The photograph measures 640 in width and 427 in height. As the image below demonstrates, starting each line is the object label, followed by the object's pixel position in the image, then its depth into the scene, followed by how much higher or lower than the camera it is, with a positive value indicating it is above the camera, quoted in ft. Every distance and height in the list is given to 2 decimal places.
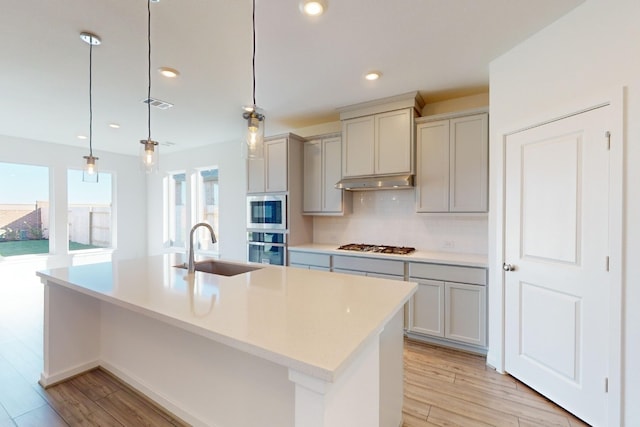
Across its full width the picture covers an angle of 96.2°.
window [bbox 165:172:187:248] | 21.03 +0.13
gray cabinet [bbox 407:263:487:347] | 9.05 -2.99
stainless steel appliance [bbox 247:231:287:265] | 13.08 -1.66
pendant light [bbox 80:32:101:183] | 8.00 +1.48
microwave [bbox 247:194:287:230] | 13.07 +0.01
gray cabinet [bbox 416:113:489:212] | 9.62 +1.70
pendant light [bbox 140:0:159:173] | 7.65 +1.53
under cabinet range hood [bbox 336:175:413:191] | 10.61 +1.17
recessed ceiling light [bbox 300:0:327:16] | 5.95 +4.36
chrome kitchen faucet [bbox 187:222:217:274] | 6.88 -1.11
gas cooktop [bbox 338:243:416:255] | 10.95 -1.46
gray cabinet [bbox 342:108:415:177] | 10.69 +2.69
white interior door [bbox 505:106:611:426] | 5.94 -1.13
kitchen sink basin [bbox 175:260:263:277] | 7.97 -1.60
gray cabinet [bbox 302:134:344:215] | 12.65 +1.69
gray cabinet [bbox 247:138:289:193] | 13.03 +1.99
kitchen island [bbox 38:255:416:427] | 3.24 -1.99
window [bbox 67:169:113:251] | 19.01 -0.04
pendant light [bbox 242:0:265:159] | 6.83 +1.97
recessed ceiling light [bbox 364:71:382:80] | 9.00 +4.39
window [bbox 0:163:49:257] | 16.65 +0.08
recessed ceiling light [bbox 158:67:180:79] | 8.80 +4.38
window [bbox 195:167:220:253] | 19.04 +0.61
